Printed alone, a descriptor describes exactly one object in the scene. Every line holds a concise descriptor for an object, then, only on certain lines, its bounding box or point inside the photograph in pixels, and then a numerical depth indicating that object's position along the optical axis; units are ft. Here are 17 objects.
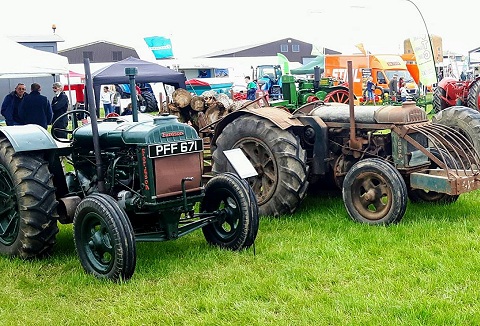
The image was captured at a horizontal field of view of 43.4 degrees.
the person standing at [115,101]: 74.79
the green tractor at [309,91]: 41.75
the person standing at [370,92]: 78.07
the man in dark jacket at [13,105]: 38.24
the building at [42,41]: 98.68
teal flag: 127.44
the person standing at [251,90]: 79.15
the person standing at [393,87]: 79.25
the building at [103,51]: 202.99
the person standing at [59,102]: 43.27
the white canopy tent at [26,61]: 37.04
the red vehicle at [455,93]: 46.09
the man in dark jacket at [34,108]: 37.29
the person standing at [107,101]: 77.15
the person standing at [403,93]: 75.16
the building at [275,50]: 208.88
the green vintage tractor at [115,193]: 15.80
